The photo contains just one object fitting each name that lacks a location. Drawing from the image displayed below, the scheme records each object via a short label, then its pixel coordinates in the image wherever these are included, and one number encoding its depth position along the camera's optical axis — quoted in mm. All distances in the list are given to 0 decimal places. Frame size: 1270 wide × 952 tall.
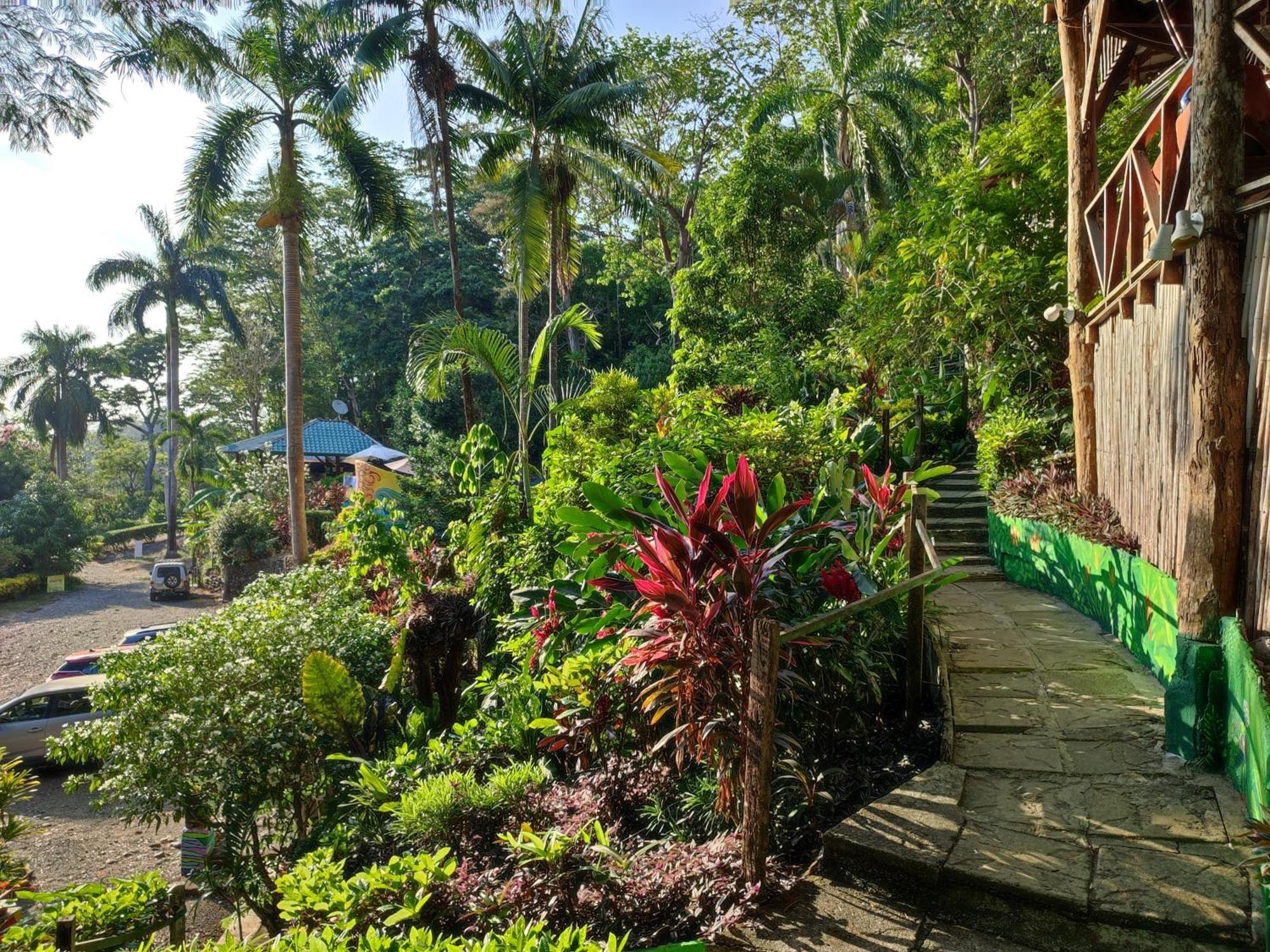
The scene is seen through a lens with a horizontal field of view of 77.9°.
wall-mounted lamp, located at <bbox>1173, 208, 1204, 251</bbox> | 3330
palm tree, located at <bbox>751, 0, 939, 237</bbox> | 16047
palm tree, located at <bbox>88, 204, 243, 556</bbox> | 29156
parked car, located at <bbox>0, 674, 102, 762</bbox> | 9969
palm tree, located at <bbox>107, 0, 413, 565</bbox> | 13961
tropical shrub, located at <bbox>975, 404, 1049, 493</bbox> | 7367
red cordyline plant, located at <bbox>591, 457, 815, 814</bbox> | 3006
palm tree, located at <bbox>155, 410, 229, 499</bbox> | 27406
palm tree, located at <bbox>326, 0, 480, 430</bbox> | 14195
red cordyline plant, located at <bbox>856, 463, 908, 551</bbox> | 4688
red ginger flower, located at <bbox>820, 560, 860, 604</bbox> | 3580
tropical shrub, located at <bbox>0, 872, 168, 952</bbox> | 3281
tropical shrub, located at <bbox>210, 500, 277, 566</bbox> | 19562
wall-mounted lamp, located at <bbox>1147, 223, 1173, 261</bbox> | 3625
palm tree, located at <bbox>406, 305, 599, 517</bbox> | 8430
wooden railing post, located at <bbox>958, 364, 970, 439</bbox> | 10961
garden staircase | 7348
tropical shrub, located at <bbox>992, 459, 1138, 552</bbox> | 5004
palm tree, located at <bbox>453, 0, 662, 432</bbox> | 15219
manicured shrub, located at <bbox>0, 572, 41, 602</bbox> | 23531
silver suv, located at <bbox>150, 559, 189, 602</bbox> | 22016
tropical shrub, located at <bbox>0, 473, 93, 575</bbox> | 25125
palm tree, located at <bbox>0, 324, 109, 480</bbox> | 35875
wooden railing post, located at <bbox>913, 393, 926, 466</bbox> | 9852
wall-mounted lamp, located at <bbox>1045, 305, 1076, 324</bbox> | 6000
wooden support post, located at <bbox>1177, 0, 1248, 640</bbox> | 3299
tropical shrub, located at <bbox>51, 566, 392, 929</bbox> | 5094
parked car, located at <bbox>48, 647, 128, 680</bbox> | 11461
